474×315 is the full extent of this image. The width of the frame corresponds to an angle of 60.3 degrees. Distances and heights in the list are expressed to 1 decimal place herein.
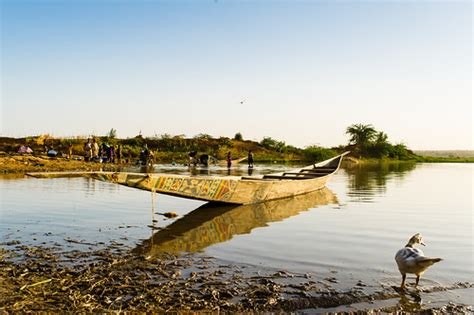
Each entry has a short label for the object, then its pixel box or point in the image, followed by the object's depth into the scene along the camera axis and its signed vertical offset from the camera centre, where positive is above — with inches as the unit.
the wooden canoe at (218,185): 285.3 -27.8
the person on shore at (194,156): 1185.9 -2.8
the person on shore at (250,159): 1168.8 -9.8
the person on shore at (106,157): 1066.1 -4.9
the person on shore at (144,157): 1067.9 -5.1
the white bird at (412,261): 166.0 -43.3
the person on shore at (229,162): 1103.3 -16.7
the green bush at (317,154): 1791.3 +12.6
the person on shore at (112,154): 1046.4 +0.6
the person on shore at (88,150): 1051.0 +11.7
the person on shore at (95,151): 1065.5 +9.5
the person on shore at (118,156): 1140.5 -5.0
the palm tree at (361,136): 2056.0 +108.4
